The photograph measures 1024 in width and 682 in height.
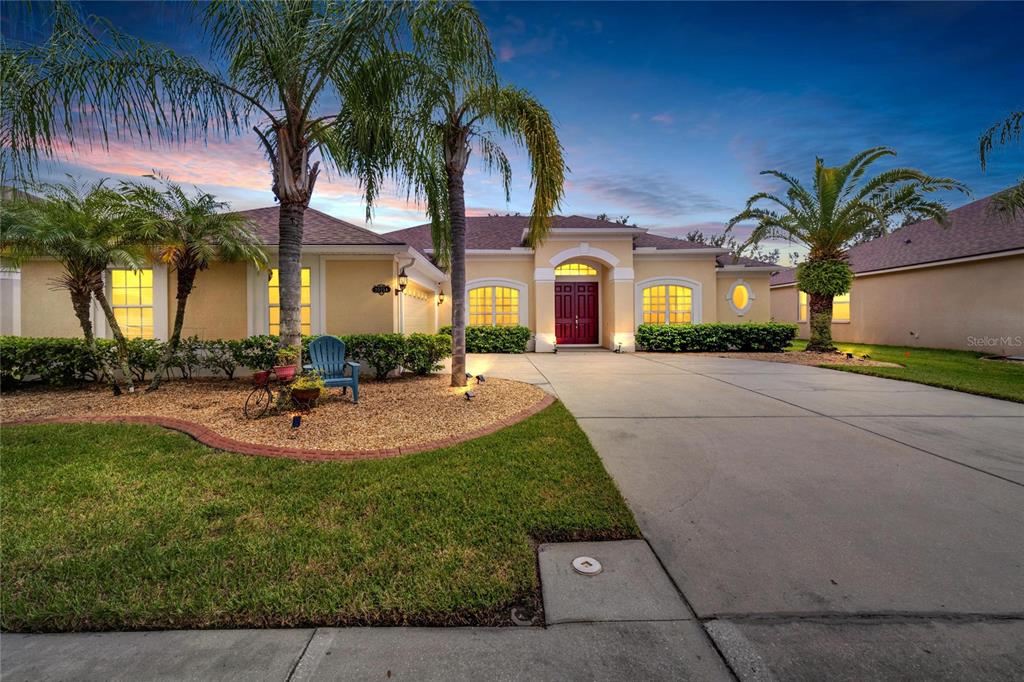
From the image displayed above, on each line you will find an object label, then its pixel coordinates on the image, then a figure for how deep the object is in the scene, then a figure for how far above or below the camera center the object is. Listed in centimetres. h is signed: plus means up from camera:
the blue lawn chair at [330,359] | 688 -36
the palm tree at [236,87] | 457 +340
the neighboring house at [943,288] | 1416 +186
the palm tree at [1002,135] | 792 +405
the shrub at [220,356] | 870 -35
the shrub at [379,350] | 878 -25
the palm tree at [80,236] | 662 +184
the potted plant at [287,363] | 566 -35
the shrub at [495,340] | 1549 -9
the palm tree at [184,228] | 729 +217
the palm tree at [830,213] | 1221 +401
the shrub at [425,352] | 893 -33
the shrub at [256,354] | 860 -30
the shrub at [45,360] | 783 -37
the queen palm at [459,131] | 591 +377
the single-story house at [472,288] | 962 +160
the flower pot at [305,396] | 583 -84
